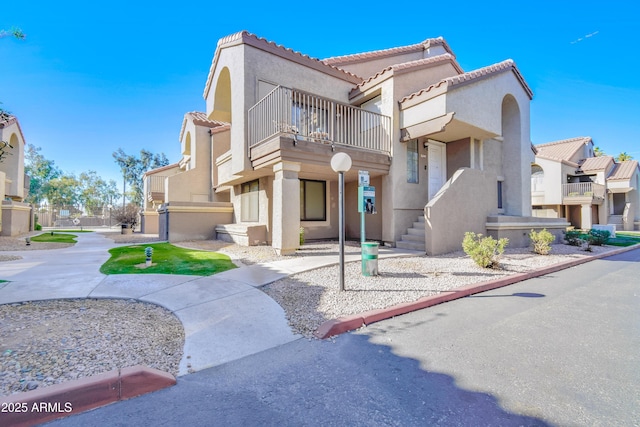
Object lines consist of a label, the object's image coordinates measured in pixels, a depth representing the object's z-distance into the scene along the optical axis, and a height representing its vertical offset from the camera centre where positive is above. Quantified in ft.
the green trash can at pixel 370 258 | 22.20 -3.03
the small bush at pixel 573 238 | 42.42 -3.21
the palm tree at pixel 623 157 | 124.98 +24.42
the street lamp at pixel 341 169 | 18.66 +3.08
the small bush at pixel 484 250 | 25.00 -2.89
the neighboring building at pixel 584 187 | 83.41 +8.22
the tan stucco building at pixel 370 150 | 31.14 +8.13
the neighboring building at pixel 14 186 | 52.29 +7.22
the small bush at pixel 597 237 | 43.24 -3.11
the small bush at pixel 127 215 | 73.41 +1.09
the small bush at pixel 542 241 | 32.78 -2.77
